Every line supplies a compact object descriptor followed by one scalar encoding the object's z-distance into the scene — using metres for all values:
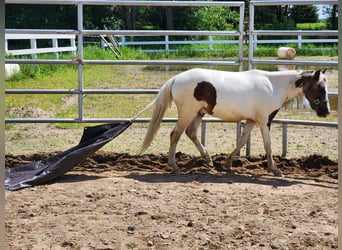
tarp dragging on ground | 4.74
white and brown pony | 5.24
